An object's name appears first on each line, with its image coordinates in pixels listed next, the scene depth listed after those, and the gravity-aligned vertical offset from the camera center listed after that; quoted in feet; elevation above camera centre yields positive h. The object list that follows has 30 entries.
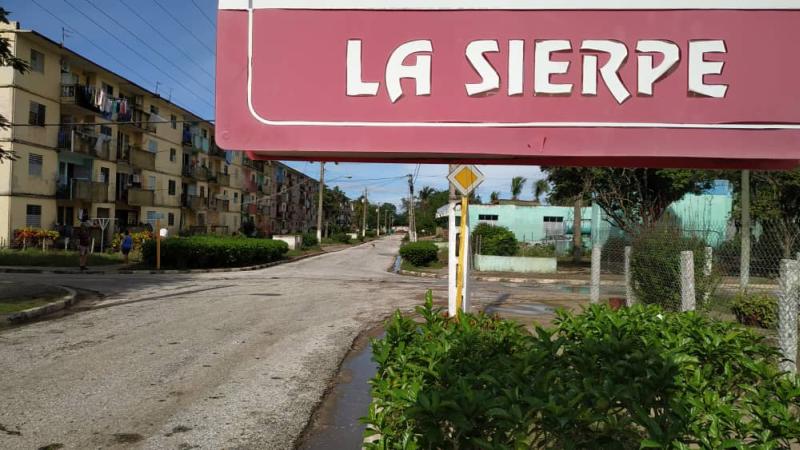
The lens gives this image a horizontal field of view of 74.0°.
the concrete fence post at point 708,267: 24.21 -1.32
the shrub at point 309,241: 154.04 -3.15
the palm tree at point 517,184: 247.09 +23.56
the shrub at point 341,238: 206.49 -2.72
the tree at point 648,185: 77.20 +8.07
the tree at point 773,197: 70.25 +6.27
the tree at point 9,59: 37.86 +11.87
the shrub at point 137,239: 94.79 -2.37
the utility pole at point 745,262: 28.81 -1.23
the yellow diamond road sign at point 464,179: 23.65 +2.47
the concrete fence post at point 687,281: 17.73 -1.45
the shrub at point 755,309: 30.83 -4.10
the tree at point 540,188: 210.38 +19.52
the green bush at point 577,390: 5.38 -1.79
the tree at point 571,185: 81.51 +8.23
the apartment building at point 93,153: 87.81 +15.58
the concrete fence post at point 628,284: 29.68 -2.73
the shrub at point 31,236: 85.71 -1.94
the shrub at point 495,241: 91.20 -1.20
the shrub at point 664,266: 26.55 -1.49
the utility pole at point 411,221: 157.75 +3.91
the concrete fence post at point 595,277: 29.86 -2.30
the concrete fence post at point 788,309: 12.20 -1.62
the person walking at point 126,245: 78.54 -2.77
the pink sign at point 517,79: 4.14 +1.23
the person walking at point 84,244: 66.23 -2.32
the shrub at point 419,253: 93.04 -3.56
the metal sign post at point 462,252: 23.76 -0.84
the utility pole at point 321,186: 156.14 +8.95
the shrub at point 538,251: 90.58 -2.78
